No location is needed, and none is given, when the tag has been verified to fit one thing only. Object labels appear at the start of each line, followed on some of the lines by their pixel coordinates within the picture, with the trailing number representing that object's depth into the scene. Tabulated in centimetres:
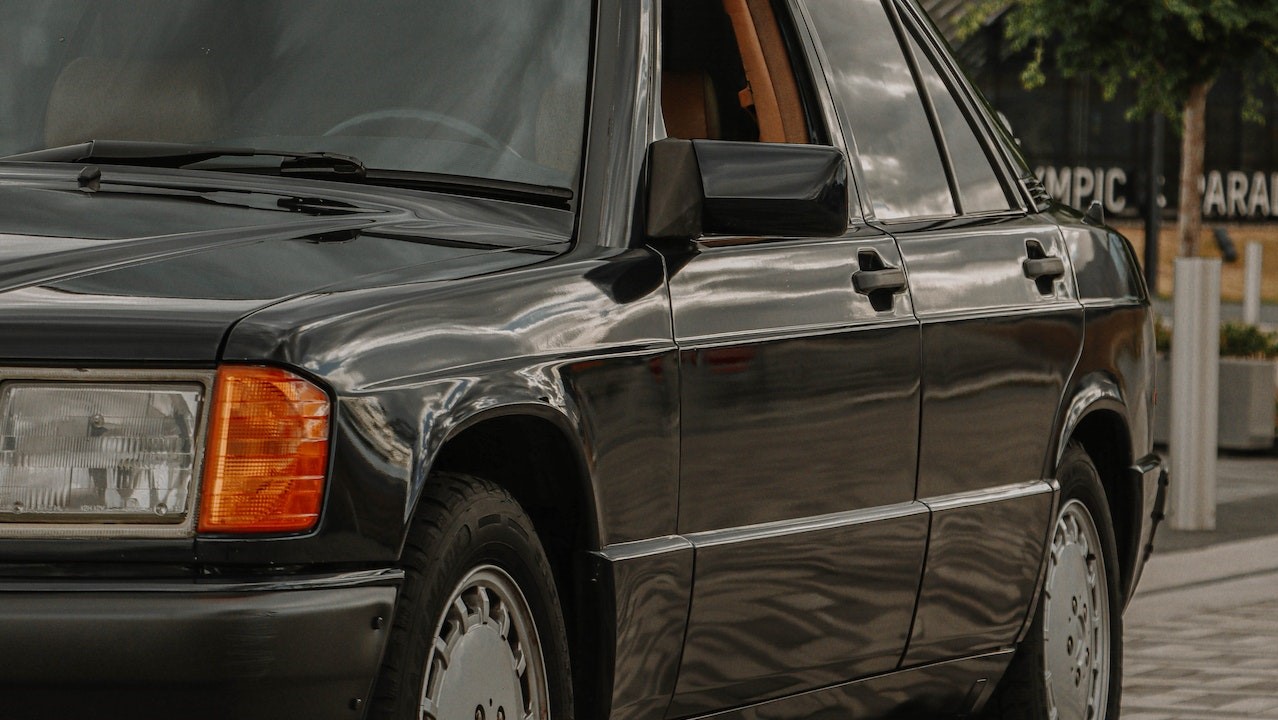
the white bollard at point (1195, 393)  1208
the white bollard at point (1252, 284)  2253
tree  1800
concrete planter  1588
